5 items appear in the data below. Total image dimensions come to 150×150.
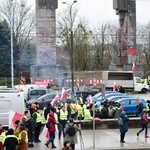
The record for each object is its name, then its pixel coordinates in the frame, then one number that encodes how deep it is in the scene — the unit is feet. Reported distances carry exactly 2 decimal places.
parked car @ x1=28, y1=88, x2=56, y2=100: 127.54
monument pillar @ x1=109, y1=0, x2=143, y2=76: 191.72
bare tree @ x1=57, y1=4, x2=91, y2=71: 240.53
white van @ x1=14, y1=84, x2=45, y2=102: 134.64
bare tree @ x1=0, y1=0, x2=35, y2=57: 263.59
